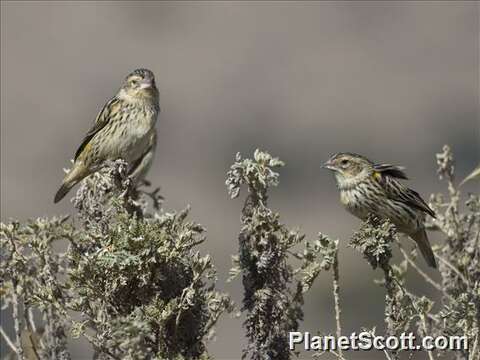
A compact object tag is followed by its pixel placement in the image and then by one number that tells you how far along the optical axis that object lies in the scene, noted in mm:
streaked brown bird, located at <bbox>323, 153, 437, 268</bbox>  14344
